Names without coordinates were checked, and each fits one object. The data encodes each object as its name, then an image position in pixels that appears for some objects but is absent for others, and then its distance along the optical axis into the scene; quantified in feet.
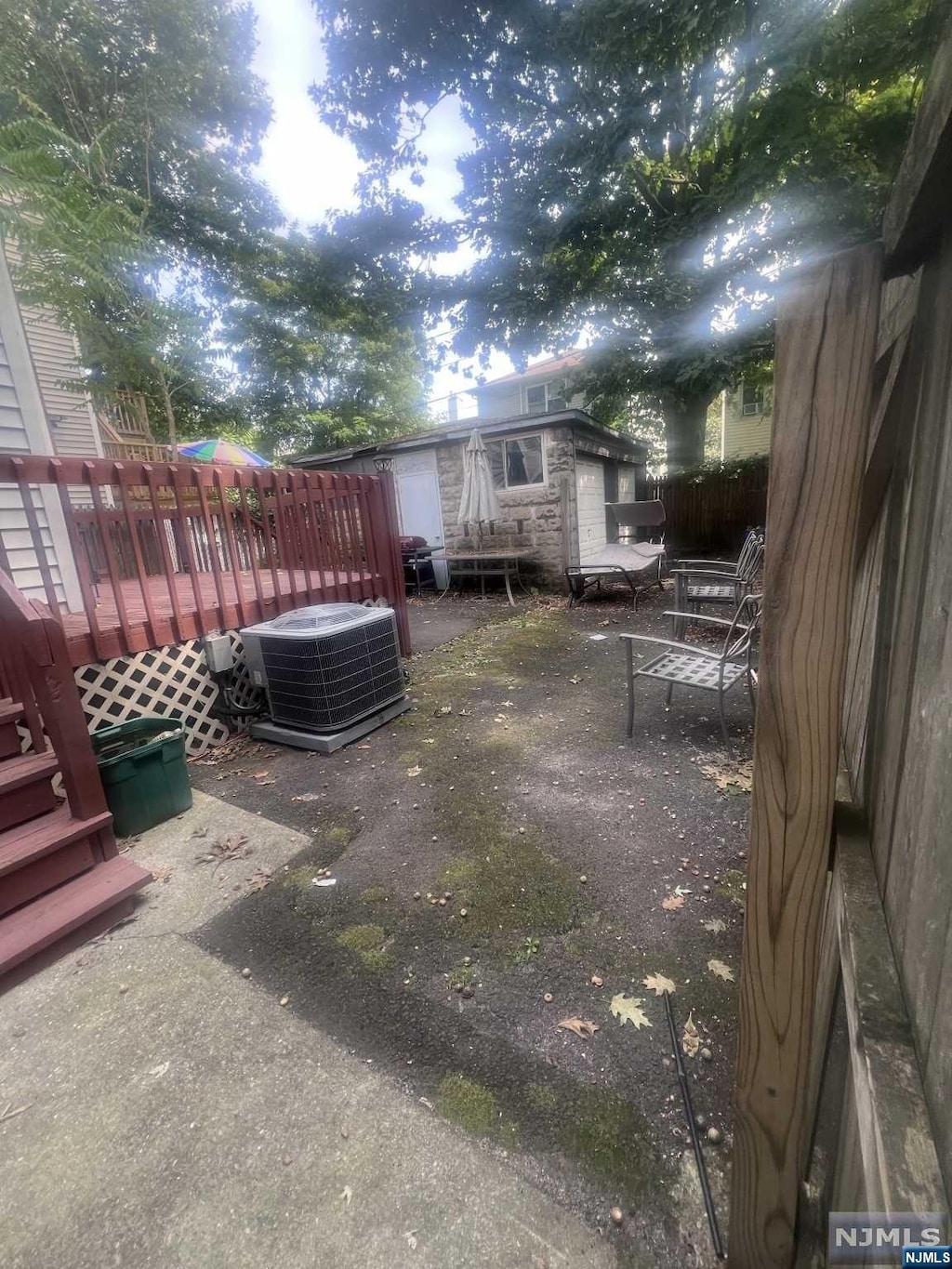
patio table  29.43
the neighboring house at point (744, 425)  53.47
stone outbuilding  30.19
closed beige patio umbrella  28.78
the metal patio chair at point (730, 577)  16.83
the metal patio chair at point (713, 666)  10.19
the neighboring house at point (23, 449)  11.94
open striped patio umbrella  33.67
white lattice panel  10.91
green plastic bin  8.92
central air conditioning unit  11.87
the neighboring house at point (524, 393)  56.39
